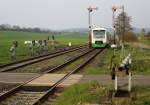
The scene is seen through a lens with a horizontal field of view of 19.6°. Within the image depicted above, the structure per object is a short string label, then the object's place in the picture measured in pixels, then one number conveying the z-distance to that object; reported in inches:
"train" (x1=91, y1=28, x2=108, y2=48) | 2645.2
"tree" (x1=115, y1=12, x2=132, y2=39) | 3678.6
